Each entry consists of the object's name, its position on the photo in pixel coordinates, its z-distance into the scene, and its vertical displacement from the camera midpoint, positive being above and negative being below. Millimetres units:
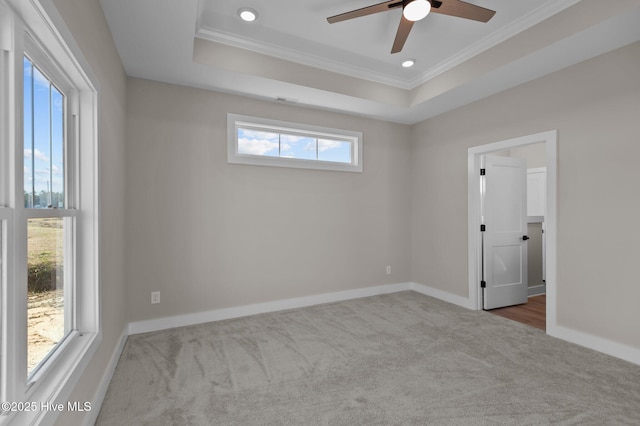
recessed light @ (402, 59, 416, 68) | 3547 +1709
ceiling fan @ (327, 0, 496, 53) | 2209 +1476
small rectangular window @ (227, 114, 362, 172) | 3771 +891
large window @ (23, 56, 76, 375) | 1358 -25
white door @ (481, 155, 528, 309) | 4059 -259
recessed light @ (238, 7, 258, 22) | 2646 +1700
